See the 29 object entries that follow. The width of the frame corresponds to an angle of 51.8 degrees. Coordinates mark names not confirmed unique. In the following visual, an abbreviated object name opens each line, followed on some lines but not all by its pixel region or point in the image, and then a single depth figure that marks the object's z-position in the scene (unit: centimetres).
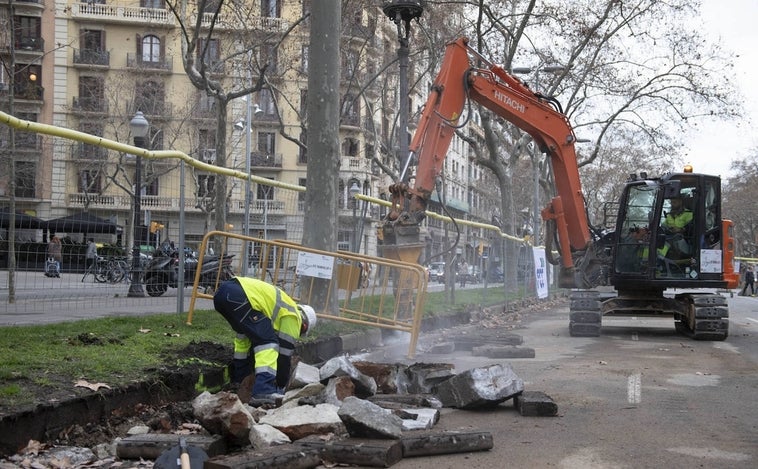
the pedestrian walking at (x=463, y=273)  2319
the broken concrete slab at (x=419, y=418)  557
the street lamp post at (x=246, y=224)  962
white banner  2358
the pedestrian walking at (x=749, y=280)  4581
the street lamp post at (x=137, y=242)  870
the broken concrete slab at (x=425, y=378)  702
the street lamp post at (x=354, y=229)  1360
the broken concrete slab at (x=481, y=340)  1125
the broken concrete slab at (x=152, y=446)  455
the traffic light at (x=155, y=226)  891
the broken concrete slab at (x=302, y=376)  669
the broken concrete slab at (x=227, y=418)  475
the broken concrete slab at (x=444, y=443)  496
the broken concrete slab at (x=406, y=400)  629
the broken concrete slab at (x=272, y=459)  417
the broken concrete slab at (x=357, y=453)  470
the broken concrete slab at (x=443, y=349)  1061
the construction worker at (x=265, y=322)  622
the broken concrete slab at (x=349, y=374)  640
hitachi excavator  1254
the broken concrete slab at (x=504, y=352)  1015
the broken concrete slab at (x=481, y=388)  641
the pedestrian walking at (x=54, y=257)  772
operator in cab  1405
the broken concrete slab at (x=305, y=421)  508
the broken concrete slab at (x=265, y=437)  480
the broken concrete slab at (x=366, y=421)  507
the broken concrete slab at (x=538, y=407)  623
